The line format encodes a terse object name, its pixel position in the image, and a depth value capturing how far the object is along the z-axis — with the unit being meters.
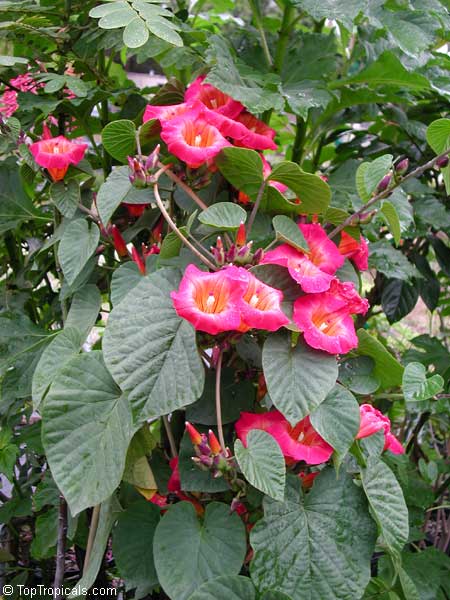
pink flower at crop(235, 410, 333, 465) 0.63
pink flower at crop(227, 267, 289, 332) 0.58
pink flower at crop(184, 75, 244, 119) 0.82
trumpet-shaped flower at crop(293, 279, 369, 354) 0.62
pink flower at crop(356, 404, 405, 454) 0.67
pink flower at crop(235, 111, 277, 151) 0.79
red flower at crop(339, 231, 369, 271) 0.77
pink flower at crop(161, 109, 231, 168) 0.69
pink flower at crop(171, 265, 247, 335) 0.56
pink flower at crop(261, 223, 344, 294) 0.63
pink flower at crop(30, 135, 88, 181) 0.78
